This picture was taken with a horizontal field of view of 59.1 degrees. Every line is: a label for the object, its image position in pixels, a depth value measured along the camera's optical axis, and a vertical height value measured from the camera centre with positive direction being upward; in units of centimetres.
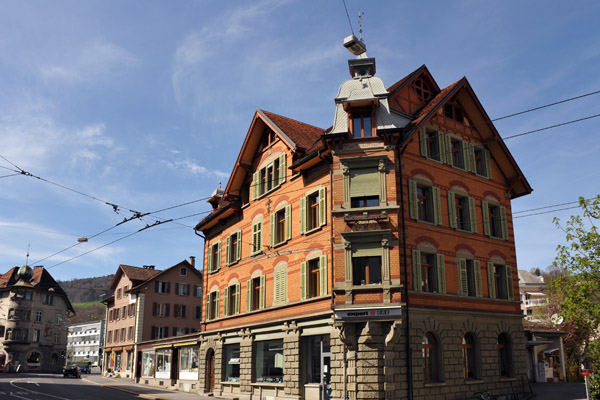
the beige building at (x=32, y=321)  7981 +372
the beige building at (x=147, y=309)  6103 +436
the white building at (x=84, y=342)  12575 +87
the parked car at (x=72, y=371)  6211 -289
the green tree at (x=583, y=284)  2172 +260
